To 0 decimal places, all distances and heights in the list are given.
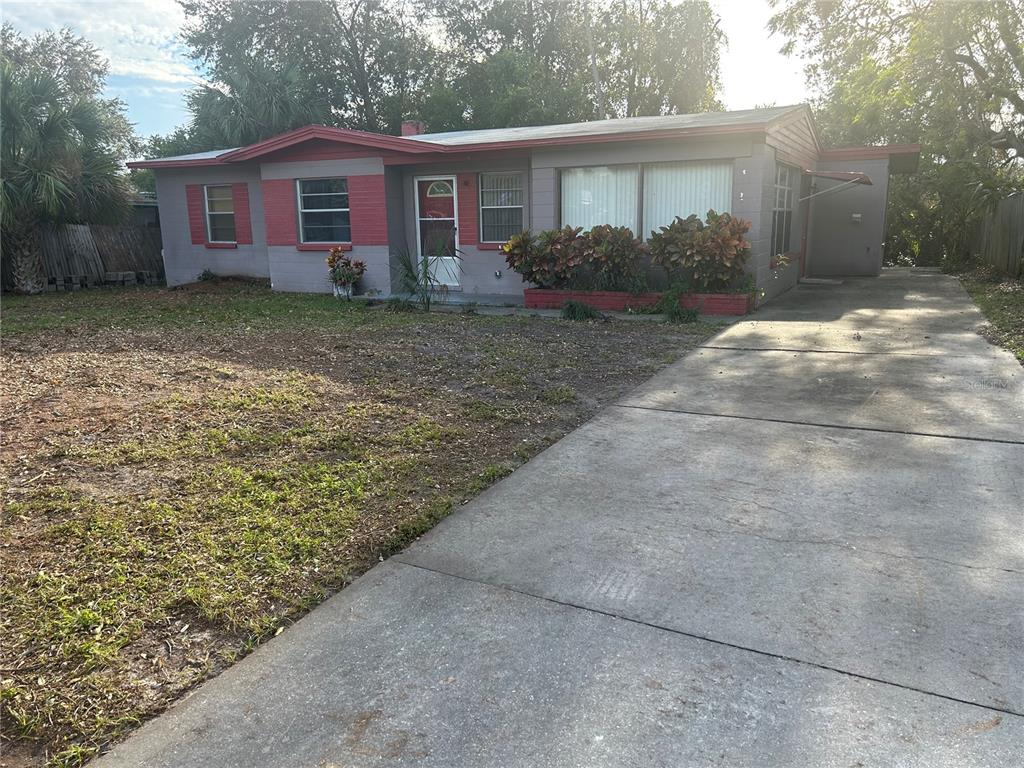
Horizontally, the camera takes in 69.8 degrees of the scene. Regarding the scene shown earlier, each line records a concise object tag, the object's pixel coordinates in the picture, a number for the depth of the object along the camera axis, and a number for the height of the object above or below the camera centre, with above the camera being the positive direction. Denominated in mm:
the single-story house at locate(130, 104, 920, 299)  11602 +912
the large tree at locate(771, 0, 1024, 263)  14172 +3182
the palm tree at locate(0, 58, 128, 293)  13297 +1623
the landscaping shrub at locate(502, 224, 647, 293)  11477 -287
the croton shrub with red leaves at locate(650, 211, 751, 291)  10625 -163
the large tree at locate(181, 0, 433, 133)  30297 +8203
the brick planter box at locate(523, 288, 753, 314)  10852 -933
